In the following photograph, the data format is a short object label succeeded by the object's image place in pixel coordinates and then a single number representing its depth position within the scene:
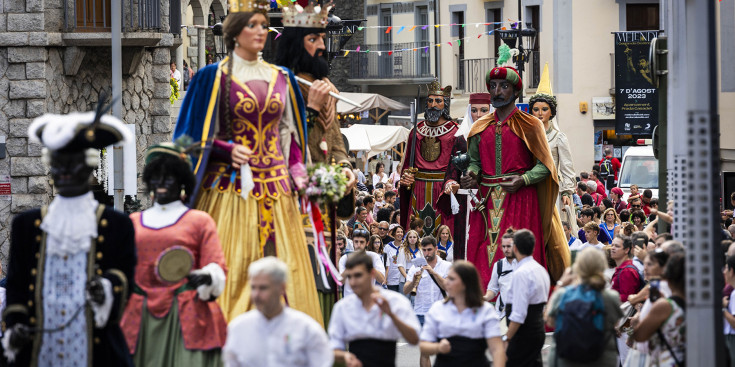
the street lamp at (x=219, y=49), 31.81
